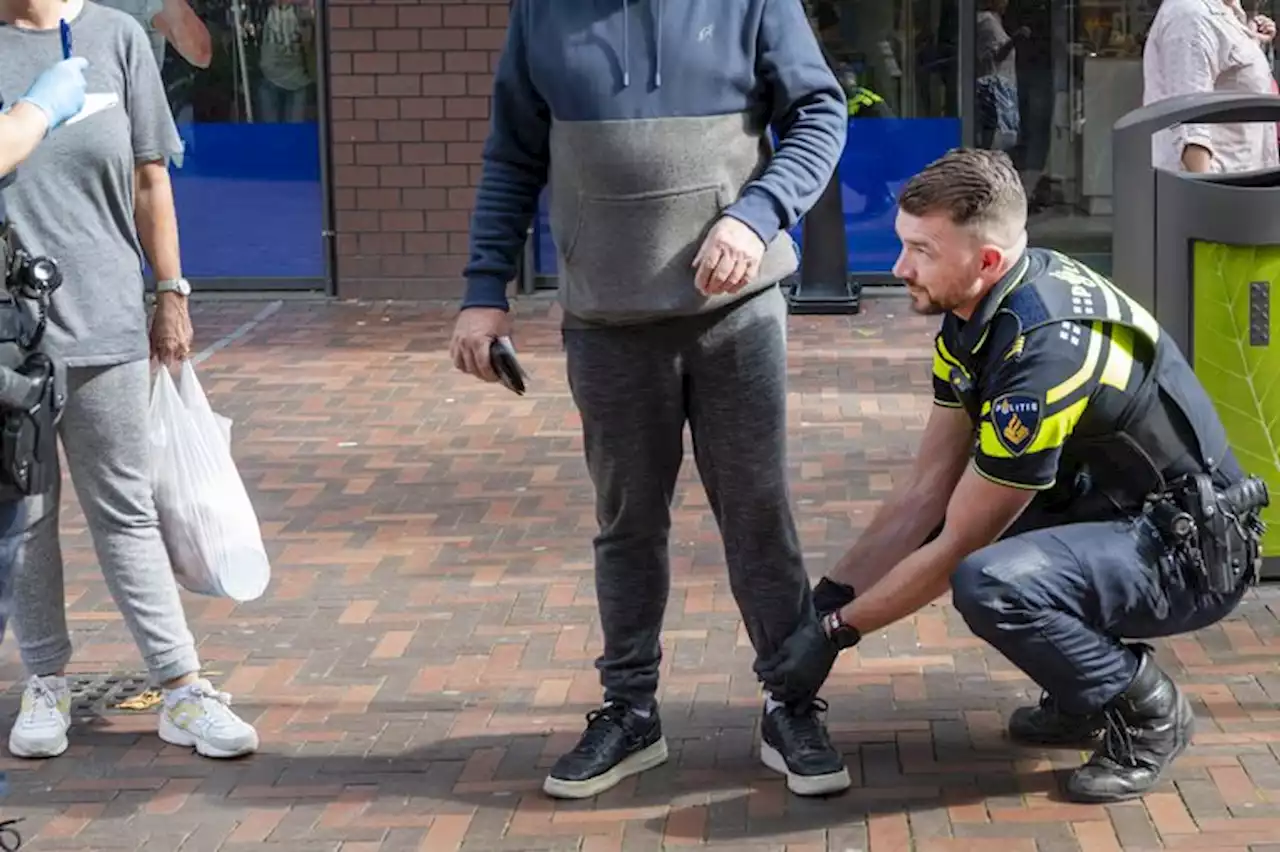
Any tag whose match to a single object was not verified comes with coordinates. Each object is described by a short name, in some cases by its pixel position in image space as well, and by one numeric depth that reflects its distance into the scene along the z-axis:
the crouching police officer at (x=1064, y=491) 3.88
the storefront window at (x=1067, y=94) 11.64
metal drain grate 4.90
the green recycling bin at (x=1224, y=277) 5.35
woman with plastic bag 4.33
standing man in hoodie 3.96
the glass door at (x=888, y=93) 11.70
